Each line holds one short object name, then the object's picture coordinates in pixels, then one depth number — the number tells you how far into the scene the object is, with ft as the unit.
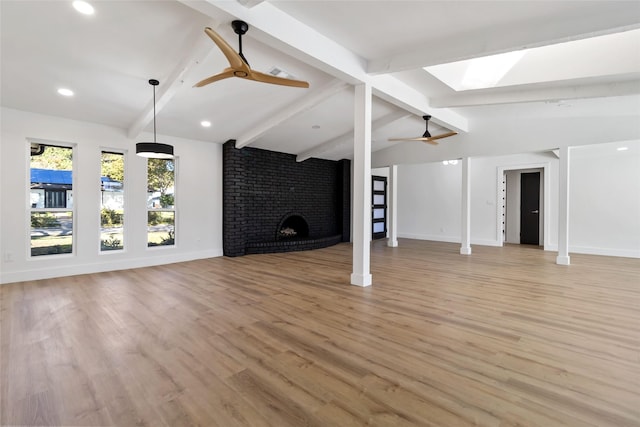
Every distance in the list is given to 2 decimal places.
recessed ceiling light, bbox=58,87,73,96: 12.63
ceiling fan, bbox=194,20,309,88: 7.62
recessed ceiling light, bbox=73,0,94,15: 8.09
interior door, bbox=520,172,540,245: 26.32
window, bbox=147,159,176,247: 18.52
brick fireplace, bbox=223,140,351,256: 21.43
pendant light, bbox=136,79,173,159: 12.42
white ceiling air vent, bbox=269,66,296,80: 12.16
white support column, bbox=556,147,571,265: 17.90
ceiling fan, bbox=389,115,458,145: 17.81
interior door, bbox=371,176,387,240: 32.24
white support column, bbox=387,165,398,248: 26.53
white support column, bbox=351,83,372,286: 12.94
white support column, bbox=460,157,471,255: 22.37
